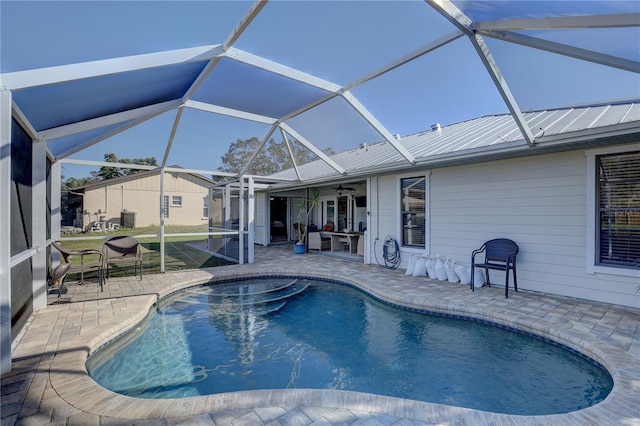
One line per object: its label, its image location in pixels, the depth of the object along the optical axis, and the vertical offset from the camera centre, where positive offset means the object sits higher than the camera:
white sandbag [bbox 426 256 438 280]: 6.91 -1.31
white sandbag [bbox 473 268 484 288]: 6.17 -1.38
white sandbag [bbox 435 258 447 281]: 6.76 -1.37
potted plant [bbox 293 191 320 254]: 11.16 -0.41
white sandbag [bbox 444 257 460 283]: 6.59 -1.34
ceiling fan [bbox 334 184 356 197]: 10.58 +0.82
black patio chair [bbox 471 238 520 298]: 5.54 -0.87
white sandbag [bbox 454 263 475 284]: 6.43 -1.34
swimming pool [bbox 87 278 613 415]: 3.12 -1.85
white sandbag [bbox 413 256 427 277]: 7.18 -1.39
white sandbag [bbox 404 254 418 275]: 7.33 -1.32
